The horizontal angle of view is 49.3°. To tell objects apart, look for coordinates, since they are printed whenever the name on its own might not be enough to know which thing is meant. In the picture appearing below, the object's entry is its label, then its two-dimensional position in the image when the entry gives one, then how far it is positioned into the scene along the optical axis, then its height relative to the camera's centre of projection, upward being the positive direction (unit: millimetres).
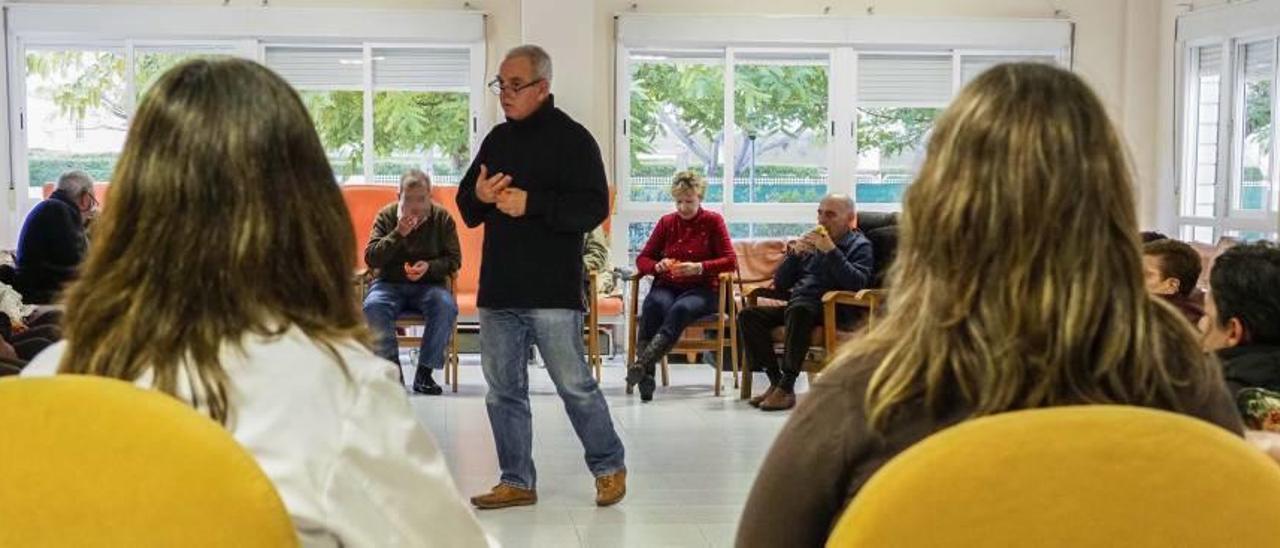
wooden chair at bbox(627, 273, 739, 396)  7523 -914
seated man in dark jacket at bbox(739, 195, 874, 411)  7008 -601
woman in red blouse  7441 -560
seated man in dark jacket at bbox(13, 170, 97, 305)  6926 -441
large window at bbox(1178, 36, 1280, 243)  8797 +184
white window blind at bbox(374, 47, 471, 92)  9633 +671
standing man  4367 -227
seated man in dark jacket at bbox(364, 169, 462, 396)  7348 -554
